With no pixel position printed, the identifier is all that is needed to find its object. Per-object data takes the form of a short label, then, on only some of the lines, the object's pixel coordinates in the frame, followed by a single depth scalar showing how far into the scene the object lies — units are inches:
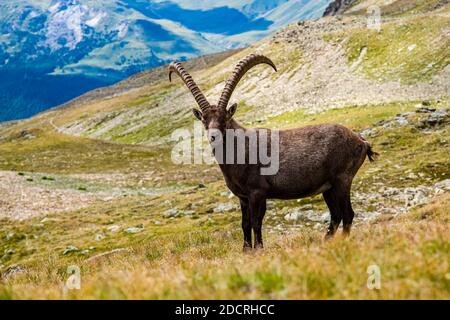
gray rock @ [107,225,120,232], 1098.4
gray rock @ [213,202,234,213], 1103.0
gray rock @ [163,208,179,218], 1168.5
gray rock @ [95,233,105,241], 1039.5
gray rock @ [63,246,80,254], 945.5
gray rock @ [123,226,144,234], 1053.3
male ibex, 505.4
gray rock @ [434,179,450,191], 884.4
